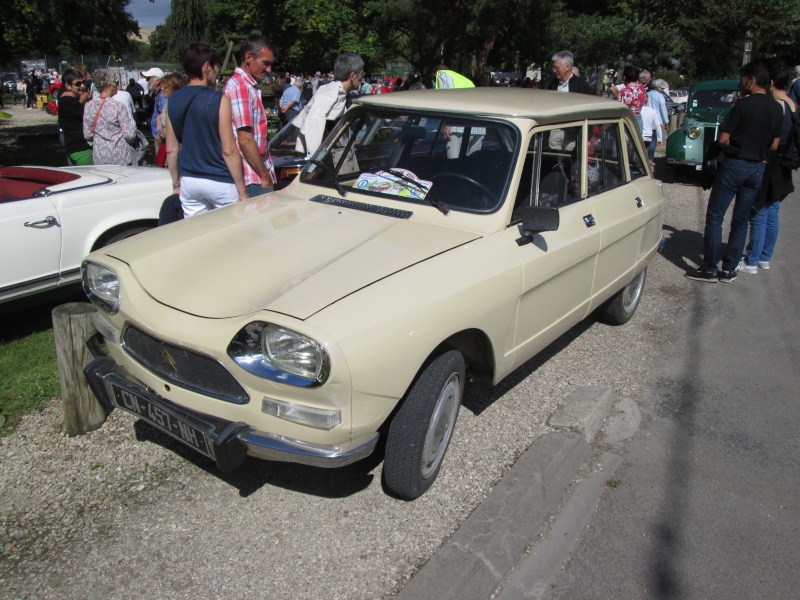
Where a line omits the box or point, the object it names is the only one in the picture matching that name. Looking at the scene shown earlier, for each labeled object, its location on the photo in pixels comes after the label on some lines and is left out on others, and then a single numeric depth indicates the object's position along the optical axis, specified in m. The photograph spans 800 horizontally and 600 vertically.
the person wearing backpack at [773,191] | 6.20
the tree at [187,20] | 47.94
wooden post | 3.41
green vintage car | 11.87
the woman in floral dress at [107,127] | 6.98
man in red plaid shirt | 4.66
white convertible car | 4.59
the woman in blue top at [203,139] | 4.43
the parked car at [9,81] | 39.69
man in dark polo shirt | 5.97
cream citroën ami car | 2.62
